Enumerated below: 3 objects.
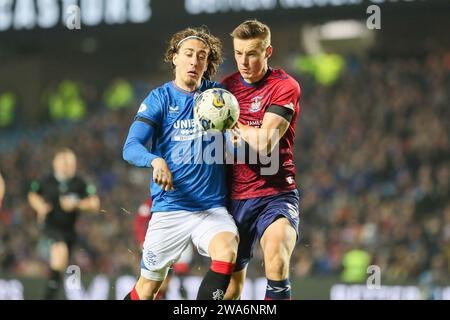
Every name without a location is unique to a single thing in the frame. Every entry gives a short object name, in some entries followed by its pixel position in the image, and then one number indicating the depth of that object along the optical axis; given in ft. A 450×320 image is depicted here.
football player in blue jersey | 35.91
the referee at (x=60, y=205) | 64.44
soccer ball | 33.63
